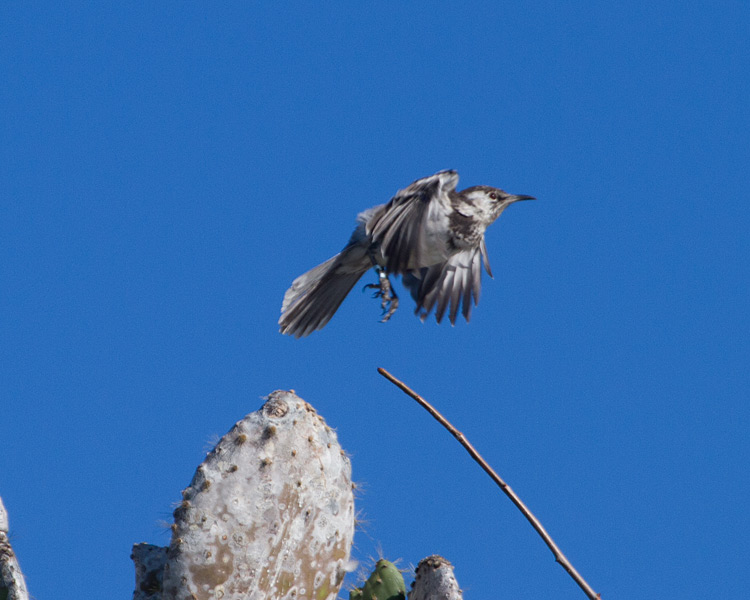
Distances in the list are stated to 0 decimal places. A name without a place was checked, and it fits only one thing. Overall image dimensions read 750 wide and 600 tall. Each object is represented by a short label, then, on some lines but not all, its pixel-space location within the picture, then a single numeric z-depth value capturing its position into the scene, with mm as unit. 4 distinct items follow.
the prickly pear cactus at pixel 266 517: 7355
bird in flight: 14242
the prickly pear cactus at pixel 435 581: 8039
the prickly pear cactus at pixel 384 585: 8711
